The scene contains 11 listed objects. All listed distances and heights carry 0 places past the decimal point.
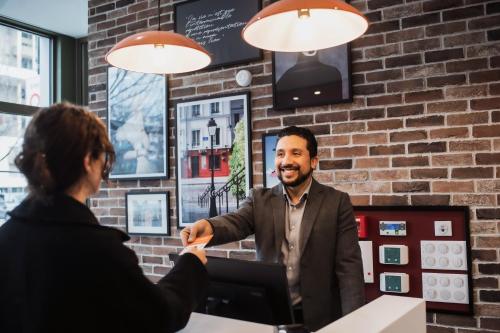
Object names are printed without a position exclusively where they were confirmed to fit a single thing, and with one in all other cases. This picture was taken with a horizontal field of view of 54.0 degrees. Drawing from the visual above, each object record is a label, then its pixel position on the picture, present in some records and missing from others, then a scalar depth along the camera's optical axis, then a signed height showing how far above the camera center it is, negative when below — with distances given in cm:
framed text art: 314 +104
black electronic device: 135 -32
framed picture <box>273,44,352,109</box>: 280 +59
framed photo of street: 311 +16
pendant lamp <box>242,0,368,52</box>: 176 +54
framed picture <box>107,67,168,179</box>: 345 +43
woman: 96 -15
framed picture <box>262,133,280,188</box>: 298 +13
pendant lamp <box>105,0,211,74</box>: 208 +53
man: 205 -23
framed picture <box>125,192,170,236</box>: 340 -22
